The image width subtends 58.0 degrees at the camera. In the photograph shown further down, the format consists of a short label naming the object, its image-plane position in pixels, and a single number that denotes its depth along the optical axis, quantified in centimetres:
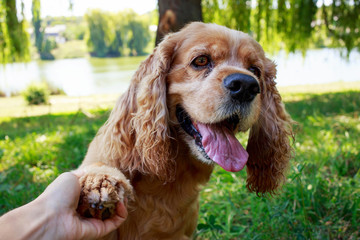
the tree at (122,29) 2003
